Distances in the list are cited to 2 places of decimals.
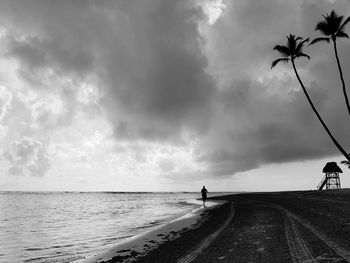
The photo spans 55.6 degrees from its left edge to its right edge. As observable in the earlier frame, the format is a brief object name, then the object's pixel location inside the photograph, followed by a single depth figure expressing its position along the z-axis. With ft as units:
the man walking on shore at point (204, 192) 149.69
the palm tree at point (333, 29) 136.67
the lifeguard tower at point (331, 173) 269.64
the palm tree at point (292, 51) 147.84
